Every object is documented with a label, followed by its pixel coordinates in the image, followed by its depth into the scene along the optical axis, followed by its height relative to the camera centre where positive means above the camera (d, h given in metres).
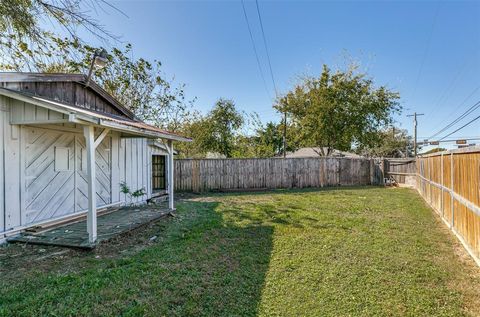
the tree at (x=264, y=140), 21.08 +2.12
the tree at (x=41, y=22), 3.37 +1.94
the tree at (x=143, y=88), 13.43 +4.32
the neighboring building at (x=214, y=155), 24.15 +0.73
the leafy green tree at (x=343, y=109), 17.45 +3.65
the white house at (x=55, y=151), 4.21 +0.26
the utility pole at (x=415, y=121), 25.19 +3.95
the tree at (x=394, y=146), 36.84 +2.19
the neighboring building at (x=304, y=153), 27.56 +0.98
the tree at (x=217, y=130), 21.50 +2.88
